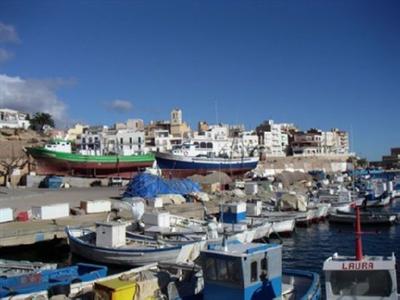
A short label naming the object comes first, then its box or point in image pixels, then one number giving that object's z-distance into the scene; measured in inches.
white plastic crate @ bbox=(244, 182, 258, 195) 2149.4
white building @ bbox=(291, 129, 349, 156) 5757.9
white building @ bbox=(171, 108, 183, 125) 5078.7
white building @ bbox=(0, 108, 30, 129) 4367.1
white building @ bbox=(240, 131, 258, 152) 4899.1
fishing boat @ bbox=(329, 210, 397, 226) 1526.8
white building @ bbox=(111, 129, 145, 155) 3486.7
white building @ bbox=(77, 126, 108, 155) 3341.5
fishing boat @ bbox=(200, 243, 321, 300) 423.5
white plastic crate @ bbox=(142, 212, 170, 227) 1034.7
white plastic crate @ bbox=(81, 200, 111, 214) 1401.3
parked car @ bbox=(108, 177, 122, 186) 2544.3
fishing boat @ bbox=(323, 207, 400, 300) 408.8
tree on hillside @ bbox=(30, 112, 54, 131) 4799.2
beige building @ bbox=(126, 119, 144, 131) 5196.9
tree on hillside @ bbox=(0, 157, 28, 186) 2605.8
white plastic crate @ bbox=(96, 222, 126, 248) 906.7
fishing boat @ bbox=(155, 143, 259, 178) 3011.3
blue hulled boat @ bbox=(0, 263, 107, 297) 573.9
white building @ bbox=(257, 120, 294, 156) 5461.1
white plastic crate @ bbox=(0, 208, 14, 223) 1212.5
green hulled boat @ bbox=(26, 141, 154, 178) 2699.3
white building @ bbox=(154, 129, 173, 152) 3956.4
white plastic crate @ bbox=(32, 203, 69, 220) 1272.1
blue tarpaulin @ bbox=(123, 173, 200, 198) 1786.4
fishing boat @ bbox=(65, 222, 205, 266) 829.7
